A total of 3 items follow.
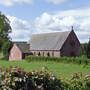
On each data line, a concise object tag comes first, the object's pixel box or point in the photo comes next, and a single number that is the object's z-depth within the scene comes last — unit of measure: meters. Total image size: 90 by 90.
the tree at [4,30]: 65.22
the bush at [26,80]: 5.52
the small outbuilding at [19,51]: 54.73
